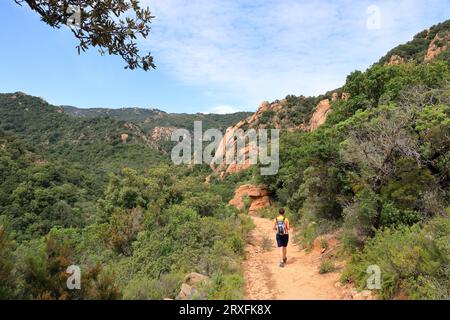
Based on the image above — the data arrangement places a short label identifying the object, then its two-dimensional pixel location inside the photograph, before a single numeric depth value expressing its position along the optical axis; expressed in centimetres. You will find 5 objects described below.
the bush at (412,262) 505
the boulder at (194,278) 687
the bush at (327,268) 794
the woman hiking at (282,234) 902
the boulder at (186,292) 609
